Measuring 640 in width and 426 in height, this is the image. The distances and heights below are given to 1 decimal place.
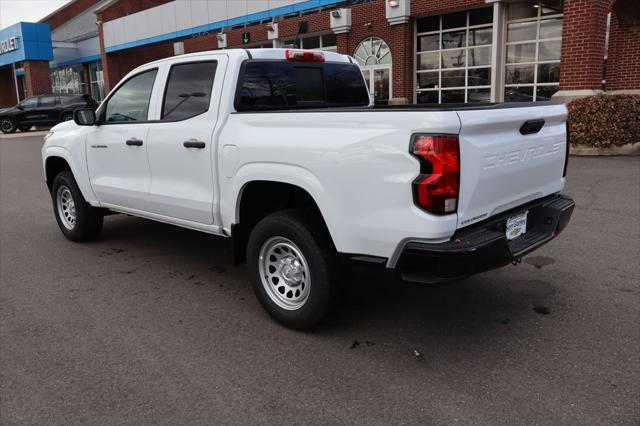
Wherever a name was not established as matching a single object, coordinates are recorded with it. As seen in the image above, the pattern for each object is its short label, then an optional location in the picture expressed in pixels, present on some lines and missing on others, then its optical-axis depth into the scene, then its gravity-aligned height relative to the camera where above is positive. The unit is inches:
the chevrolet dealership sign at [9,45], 1441.9 +199.3
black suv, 1128.8 +16.6
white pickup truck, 123.3 -16.1
